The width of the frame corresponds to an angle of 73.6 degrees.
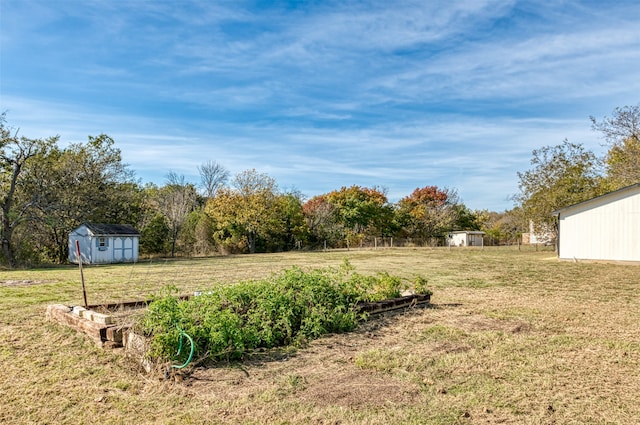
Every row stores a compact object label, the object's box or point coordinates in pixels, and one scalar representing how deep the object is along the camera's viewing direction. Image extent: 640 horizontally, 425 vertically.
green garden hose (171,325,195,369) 4.14
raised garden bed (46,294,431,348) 4.99
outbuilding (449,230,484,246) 41.66
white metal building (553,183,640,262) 18.67
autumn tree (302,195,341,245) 38.62
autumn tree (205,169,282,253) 34.22
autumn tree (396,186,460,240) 42.91
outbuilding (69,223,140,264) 23.69
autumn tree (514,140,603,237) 26.75
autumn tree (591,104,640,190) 23.02
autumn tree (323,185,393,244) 40.00
